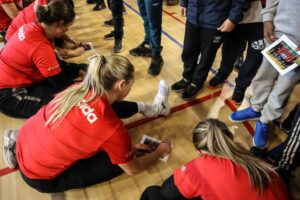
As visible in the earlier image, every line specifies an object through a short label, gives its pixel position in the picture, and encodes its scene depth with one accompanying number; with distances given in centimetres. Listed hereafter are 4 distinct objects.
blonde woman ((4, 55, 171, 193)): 133
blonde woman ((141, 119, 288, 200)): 107
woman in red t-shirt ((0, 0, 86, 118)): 192
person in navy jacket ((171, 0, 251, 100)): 179
